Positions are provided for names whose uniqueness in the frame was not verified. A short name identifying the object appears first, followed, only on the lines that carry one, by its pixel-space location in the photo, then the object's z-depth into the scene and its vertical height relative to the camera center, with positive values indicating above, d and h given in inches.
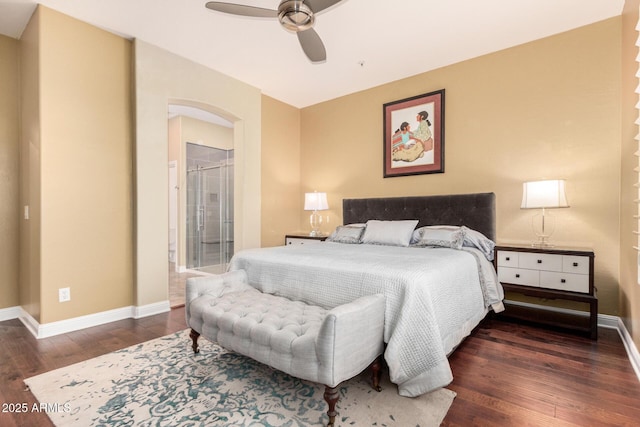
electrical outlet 108.4 -29.0
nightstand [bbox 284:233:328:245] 170.4 -16.2
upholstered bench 58.1 -25.7
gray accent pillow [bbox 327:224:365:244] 145.0 -11.7
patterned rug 61.4 -40.9
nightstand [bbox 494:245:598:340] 101.5 -24.2
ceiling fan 78.3 +51.3
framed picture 149.8 +36.9
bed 68.1 -17.3
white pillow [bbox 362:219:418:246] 131.4 -10.2
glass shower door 203.6 -3.3
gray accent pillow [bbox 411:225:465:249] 117.9 -10.9
